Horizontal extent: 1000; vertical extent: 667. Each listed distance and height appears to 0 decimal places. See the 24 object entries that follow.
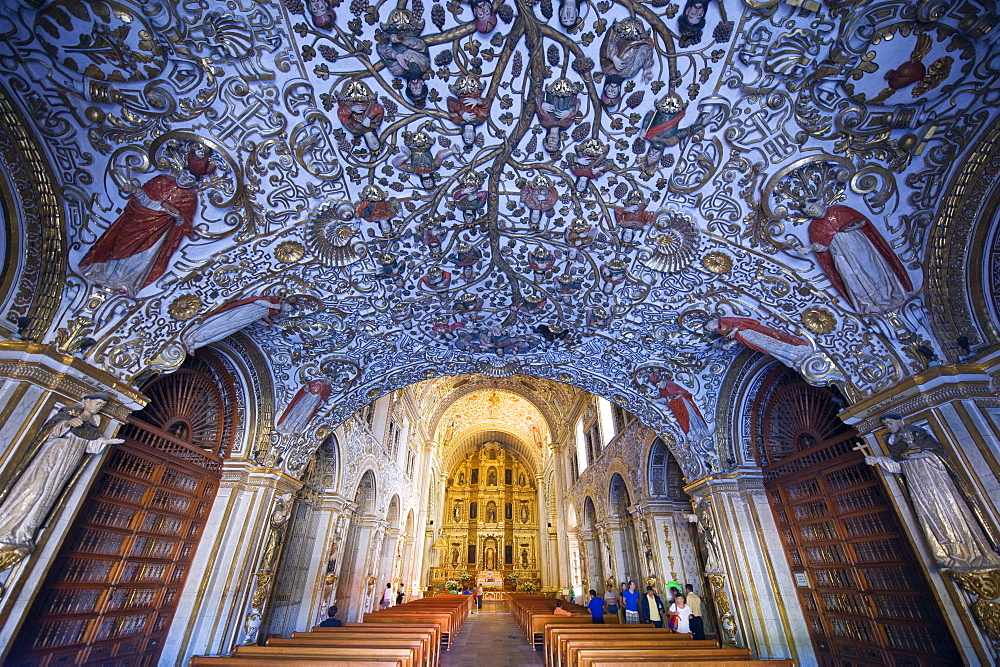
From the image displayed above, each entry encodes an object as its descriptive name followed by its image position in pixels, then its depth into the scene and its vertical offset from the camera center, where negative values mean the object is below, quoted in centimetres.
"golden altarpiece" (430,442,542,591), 2716 +366
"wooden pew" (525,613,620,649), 870 -62
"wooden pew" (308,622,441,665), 667 -60
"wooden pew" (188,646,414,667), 433 -65
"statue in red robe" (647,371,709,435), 745 +281
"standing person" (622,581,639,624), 912 -23
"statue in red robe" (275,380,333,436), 716 +262
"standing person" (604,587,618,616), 1109 -30
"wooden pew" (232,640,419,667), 452 -65
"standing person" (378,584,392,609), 1366 -36
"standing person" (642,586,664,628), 770 -33
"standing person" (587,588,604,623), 884 -39
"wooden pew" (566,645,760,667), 437 -62
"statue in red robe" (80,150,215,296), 406 +297
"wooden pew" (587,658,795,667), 420 -65
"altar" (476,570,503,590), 2613 +33
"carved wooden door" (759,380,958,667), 457 +47
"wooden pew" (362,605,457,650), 914 -62
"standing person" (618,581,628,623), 1031 -43
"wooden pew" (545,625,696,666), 584 -58
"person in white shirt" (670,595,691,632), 676 -34
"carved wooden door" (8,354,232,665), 433 +46
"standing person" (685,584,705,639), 686 -39
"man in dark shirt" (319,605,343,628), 750 -57
